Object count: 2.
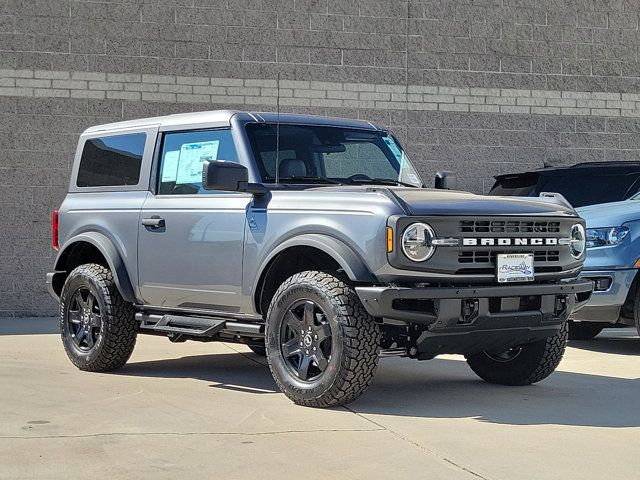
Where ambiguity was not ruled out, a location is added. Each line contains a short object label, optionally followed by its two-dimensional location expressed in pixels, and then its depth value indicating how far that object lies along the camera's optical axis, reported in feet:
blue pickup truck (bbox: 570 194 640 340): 32.55
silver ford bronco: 22.36
